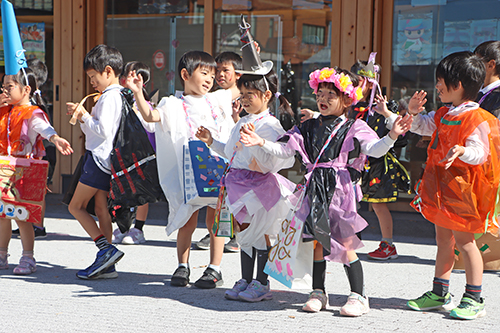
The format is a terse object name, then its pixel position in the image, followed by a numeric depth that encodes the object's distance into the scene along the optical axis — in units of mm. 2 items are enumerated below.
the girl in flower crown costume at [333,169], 7035
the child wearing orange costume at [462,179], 7004
